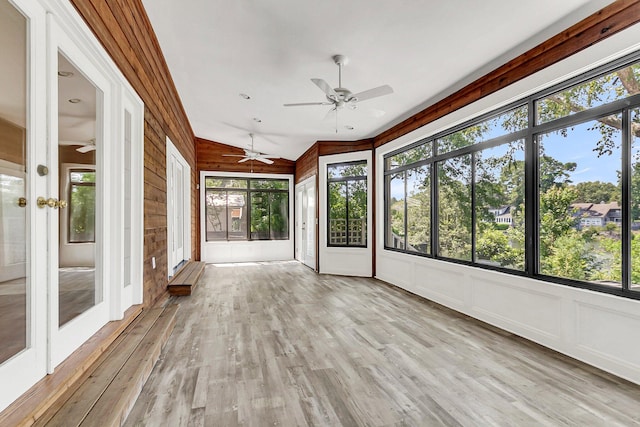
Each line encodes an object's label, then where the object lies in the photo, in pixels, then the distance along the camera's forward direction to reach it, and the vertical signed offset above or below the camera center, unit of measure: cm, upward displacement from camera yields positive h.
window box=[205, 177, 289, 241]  888 +15
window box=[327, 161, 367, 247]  679 +23
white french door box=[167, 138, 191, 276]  479 +12
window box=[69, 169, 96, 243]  199 +6
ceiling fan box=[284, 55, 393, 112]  336 +135
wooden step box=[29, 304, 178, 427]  150 -99
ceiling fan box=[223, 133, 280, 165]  728 +138
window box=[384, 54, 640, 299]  258 +30
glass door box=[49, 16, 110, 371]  170 +12
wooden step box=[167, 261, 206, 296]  466 -107
